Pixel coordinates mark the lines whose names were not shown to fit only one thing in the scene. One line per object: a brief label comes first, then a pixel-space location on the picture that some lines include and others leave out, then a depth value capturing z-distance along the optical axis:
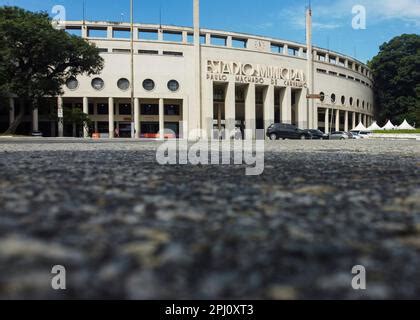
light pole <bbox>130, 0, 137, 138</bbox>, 44.76
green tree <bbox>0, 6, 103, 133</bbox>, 34.31
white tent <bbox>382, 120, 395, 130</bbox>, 57.38
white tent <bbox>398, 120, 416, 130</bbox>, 54.04
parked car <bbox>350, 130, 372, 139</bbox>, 54.24
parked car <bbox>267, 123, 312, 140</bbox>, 41.00
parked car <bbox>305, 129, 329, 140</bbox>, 41.62
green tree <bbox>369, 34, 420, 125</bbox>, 93.56
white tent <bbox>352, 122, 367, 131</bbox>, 64.38
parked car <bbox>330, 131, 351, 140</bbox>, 51.41
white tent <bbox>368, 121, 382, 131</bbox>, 58.74
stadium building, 62.75
